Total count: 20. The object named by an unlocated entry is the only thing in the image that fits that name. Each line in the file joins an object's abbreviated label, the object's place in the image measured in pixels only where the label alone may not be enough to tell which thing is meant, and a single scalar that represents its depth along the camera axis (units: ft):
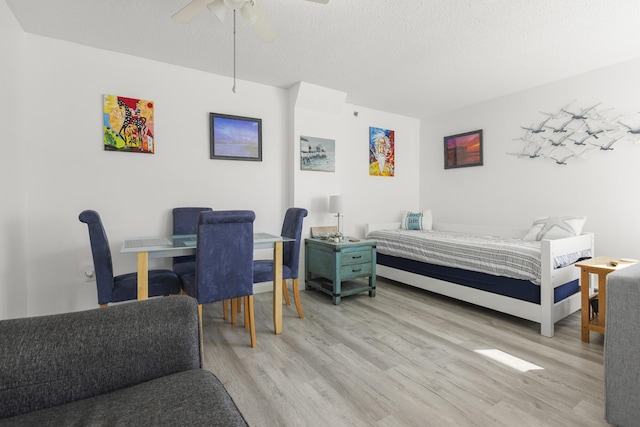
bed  7.89
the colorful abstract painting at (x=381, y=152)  14.49
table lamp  11.87
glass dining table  6.51
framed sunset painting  13.62
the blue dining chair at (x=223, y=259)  6.51
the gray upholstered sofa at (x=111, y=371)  2.63
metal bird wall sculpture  9.71
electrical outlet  8.83
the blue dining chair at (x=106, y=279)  6.50
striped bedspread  8.28
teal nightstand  10.38
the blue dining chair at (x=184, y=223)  9.65
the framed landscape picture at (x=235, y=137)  10.63
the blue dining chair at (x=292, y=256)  8.75
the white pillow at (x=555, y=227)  9.75
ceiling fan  5.81
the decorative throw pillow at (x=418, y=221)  14.53
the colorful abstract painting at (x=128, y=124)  9.04
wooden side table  7.18
